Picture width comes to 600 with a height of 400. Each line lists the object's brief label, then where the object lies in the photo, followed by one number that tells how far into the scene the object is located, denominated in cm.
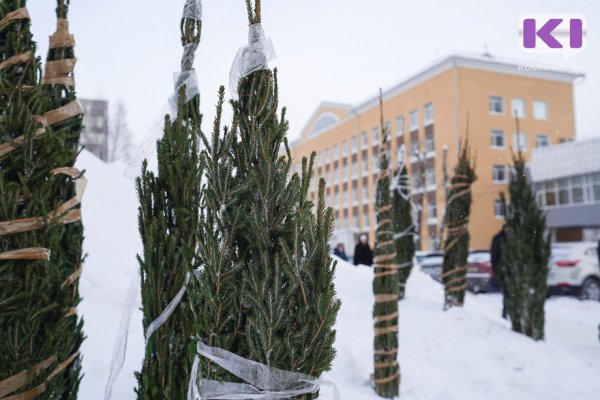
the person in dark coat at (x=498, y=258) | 930
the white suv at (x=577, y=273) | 1432
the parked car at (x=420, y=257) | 2056
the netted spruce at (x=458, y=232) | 920
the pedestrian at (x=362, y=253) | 1350
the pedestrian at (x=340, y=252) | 1586
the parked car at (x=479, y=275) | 1697
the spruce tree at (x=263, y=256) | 222
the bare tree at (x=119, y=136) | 3922
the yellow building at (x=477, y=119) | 3659
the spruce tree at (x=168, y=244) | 317
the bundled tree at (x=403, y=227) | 1011
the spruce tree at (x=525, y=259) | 783
